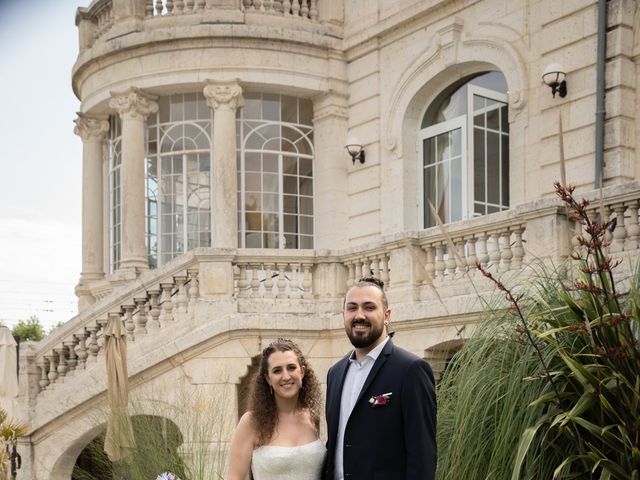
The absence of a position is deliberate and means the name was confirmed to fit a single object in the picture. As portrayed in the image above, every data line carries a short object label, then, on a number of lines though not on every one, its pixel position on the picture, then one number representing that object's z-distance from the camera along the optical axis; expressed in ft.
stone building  32.17
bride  13.03
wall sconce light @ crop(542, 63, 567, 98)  34.32
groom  11.68
